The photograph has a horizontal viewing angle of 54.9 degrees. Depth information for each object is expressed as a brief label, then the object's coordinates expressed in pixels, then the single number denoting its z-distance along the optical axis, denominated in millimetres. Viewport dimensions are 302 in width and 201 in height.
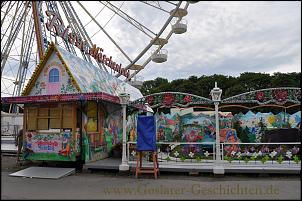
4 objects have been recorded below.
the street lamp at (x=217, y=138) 9984
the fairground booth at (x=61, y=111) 11406
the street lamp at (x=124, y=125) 10742
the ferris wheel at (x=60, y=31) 17094
